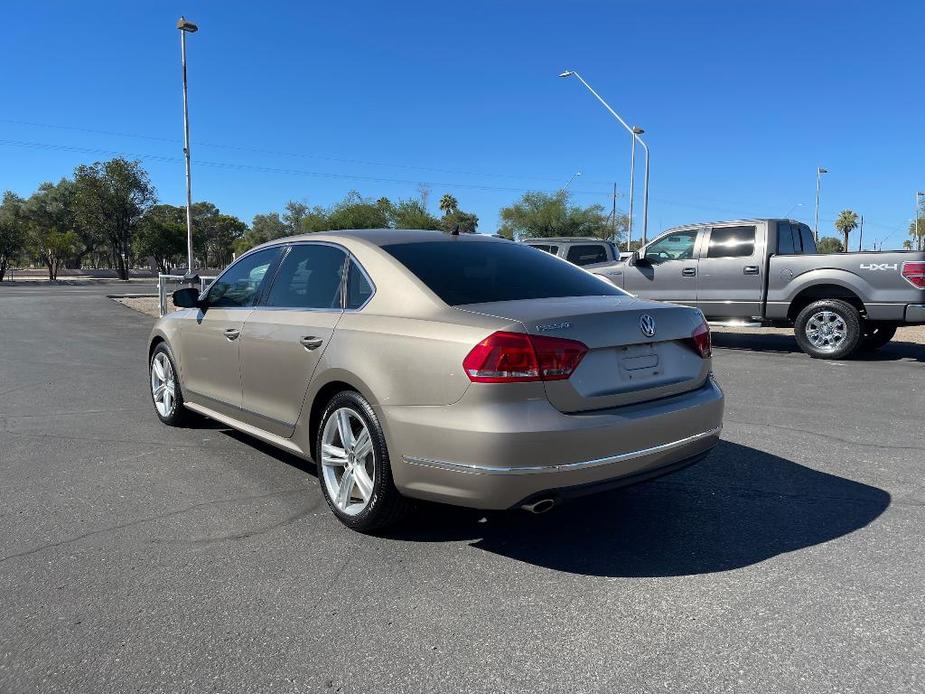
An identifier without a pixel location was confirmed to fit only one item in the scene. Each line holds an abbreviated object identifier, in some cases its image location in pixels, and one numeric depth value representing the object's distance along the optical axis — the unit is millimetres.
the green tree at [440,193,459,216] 82062
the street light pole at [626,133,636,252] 34050
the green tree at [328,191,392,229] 66062
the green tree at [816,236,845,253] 84450
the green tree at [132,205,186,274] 67438
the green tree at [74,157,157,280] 63344
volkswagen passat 3133
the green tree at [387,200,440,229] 62906
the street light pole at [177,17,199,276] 28203
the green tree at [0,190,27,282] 61656
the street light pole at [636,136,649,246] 31078
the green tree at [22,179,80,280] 64625
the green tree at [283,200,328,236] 70062
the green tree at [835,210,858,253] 100188
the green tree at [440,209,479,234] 75288
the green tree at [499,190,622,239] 57656
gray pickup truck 9874
